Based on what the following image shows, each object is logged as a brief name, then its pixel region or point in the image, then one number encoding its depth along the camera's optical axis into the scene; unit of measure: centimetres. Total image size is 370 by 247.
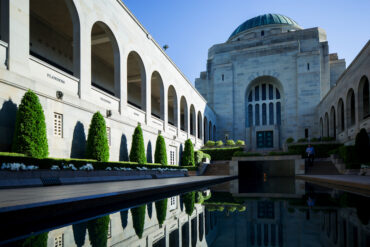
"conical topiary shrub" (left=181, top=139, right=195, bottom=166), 2294
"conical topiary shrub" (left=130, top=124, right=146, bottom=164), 1500
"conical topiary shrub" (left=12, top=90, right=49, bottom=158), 825
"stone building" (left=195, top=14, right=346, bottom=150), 3384
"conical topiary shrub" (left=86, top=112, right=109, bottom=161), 1138
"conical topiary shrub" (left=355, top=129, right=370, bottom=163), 1666
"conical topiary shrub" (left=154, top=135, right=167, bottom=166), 1837
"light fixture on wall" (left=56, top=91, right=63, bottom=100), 1035
